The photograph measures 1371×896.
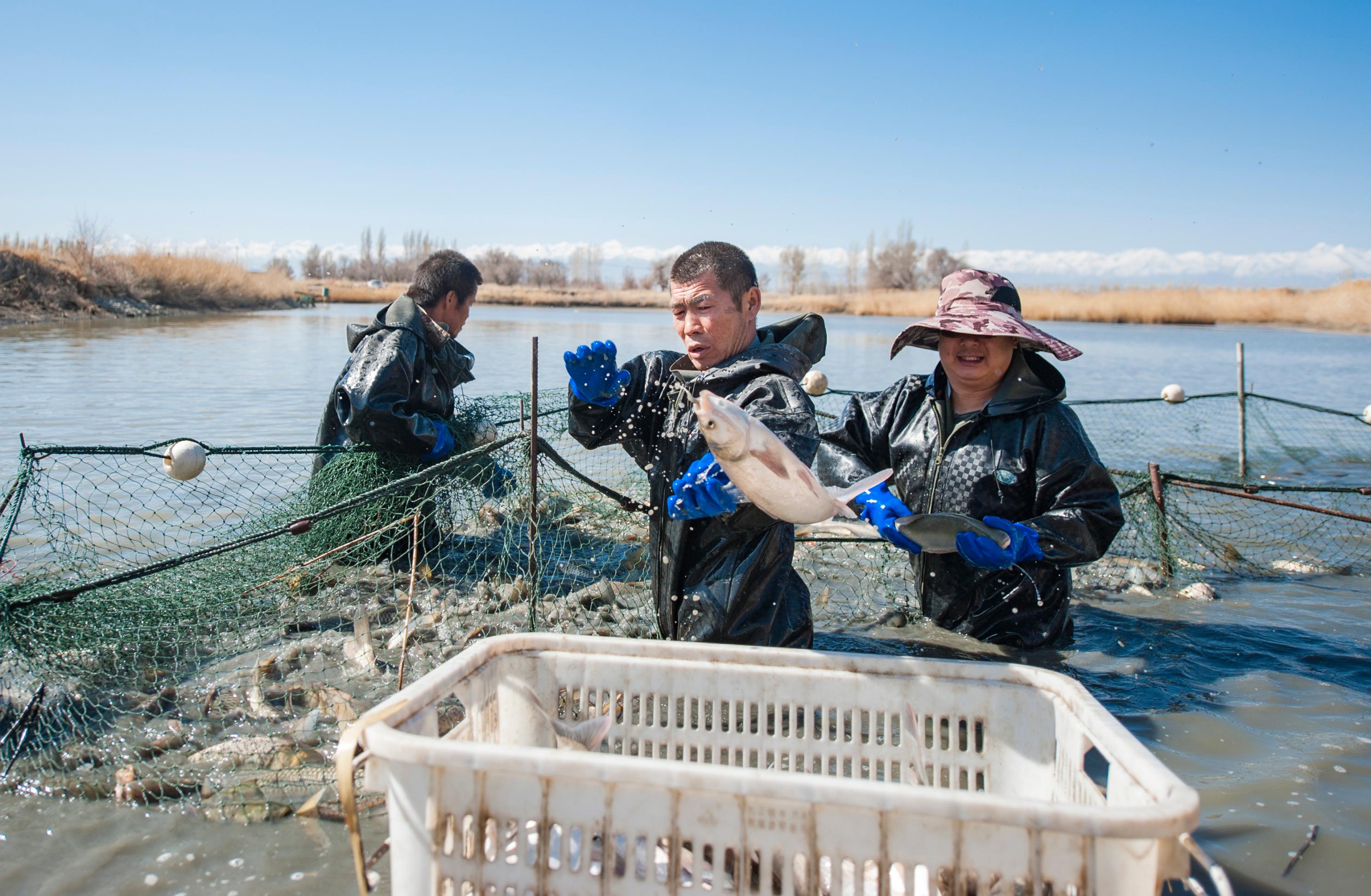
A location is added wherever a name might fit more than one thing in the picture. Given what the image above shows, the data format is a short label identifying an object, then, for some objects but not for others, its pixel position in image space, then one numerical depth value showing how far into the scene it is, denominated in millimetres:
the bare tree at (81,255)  28234
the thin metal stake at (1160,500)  5582
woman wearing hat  3357
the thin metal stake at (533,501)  3436
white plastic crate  1591
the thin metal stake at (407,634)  3371
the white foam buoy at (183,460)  3848
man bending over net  4992
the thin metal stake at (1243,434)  9406
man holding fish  3020
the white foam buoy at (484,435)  5594
